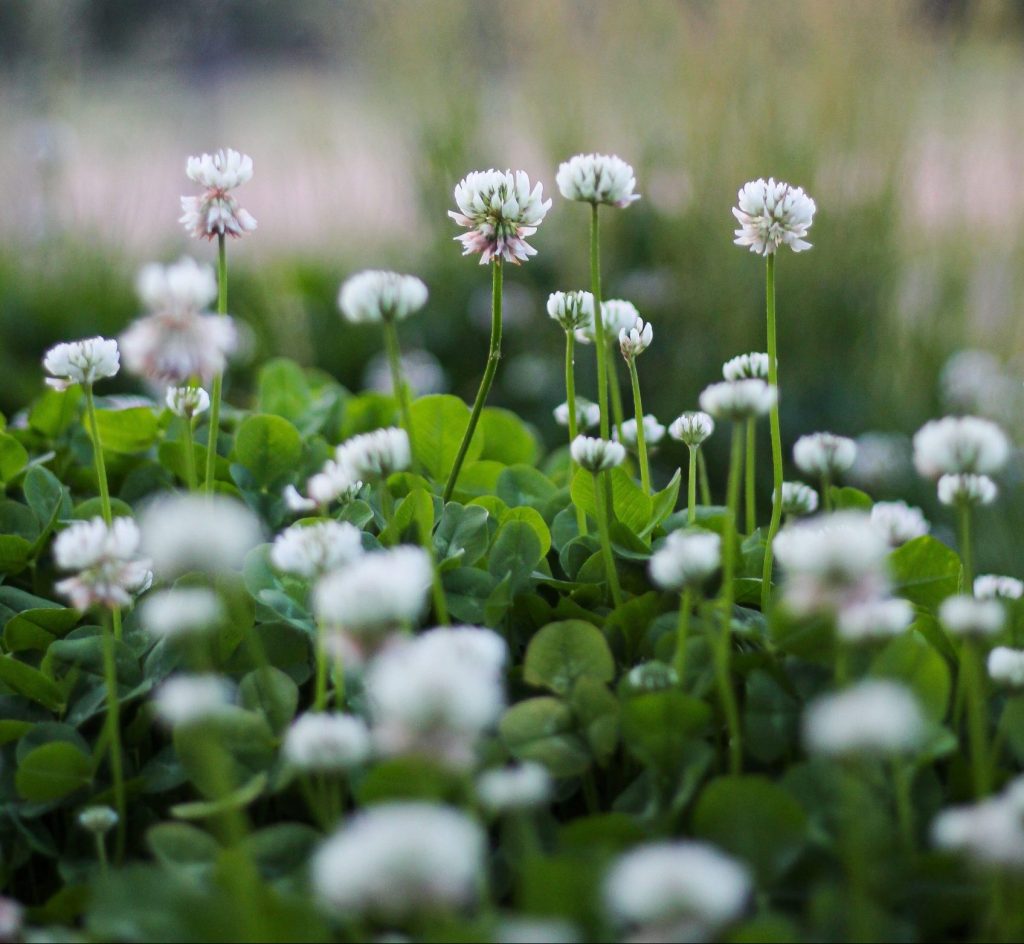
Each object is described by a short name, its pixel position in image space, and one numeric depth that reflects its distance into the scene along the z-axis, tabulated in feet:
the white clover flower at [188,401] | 2.52
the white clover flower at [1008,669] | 2.31
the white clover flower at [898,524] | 2.51
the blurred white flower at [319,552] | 2.29
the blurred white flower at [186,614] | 2.16
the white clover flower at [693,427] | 2.59
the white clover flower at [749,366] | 2.58
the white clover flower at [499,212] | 2.51
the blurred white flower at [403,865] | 2.05
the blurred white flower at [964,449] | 2.26
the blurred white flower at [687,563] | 2.28
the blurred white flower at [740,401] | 2.30
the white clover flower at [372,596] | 2.13
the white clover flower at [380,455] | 2.37
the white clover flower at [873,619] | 2.18
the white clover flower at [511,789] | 2.18
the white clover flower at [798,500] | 2.55
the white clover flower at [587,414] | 2.69
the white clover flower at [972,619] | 2.23
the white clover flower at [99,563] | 2.30
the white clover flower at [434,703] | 2.07
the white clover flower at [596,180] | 2.46
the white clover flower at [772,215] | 2.51
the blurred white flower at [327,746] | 2.21
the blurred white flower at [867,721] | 2.11
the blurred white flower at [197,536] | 2.15
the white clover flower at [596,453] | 2.44
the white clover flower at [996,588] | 2.43
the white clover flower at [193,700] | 2.15
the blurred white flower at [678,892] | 2.09
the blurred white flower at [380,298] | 2.33
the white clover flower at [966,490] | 2.34
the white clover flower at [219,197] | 2.52
